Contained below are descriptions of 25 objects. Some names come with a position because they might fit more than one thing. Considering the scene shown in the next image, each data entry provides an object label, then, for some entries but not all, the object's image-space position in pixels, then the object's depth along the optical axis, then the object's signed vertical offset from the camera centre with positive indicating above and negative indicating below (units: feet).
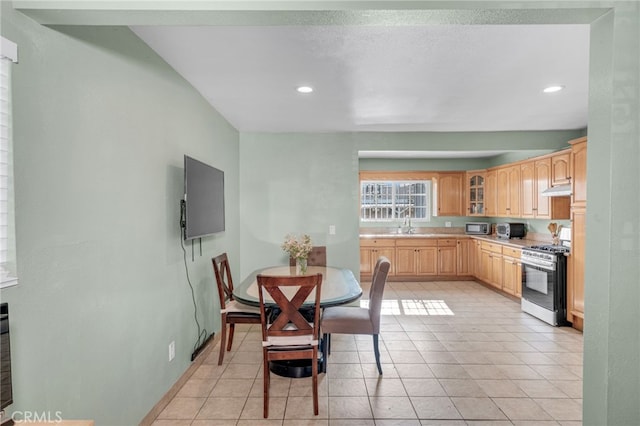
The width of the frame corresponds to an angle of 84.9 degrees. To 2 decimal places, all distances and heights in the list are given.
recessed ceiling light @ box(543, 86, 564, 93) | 9.55 +3.28
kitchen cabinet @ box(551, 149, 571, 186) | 14.05 +1.63
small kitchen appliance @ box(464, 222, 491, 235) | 21.52 -1.29
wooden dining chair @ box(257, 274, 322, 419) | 7.84 -2.88
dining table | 8.53 -2.25
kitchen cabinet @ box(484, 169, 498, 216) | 20.38 +0.86
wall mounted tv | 8.43 +0.25
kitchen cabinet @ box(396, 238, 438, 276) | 21.56 -2.94
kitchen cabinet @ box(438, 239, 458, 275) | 21.59 -3.01
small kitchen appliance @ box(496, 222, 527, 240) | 19.16 -1.27
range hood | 13.84 +0.66
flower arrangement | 10.66 -1.24
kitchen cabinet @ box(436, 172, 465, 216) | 22.99 +0.94
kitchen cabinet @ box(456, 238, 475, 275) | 21.57 -3.07
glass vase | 10.76 -1.75
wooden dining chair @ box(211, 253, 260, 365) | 10.05 -3.04
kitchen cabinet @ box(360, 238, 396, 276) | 21.49 -2.68
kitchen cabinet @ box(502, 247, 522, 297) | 16.51 -3.14
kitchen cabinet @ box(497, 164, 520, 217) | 18.27 +0.88
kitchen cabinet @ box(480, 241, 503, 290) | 18.26 -3.08
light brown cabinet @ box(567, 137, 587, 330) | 12.53 -1.04
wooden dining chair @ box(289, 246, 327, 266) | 13.61 -1.93
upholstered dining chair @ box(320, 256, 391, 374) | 9.57 -3.17
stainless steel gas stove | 13.52 -3.01
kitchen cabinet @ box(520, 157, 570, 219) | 15.67 +0.59
